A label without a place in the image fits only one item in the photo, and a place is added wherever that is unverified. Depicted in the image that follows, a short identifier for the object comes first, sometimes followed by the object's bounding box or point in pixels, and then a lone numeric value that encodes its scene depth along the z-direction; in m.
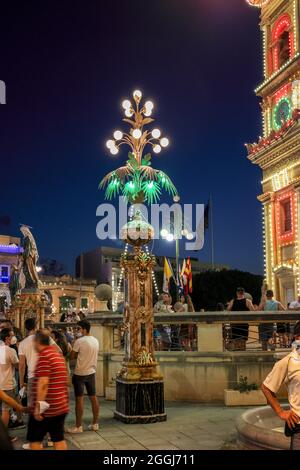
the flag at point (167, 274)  28.25
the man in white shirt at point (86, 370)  9.98
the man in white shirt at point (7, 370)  9.20
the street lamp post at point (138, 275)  10.83
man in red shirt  6.40
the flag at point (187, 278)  27.66
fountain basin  6.78
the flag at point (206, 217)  34.38
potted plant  12.38
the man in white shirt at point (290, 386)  5.14
